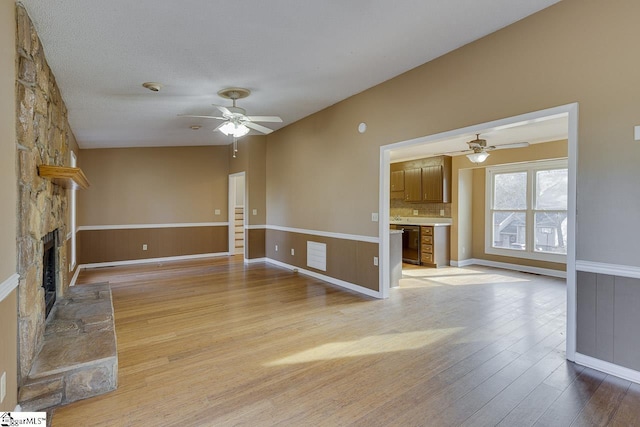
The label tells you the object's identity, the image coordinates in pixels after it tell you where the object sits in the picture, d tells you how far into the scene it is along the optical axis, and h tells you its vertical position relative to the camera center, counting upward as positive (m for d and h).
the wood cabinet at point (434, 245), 6.92 -0.74
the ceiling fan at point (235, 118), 4.03 +1.13
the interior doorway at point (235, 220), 8.27 -0.26
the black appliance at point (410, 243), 7.23 -0.74
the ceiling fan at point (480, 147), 5.25 +1.04
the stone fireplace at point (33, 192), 2.16 +0.13
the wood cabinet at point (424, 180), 7.20 +0.70
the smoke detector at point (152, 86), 3.85 +1.45
